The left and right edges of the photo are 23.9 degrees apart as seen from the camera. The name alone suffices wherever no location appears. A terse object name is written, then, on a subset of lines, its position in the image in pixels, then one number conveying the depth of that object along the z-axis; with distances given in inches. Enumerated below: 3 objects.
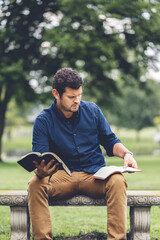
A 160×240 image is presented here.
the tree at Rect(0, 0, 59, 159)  550.0
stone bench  141.3
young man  129.0
